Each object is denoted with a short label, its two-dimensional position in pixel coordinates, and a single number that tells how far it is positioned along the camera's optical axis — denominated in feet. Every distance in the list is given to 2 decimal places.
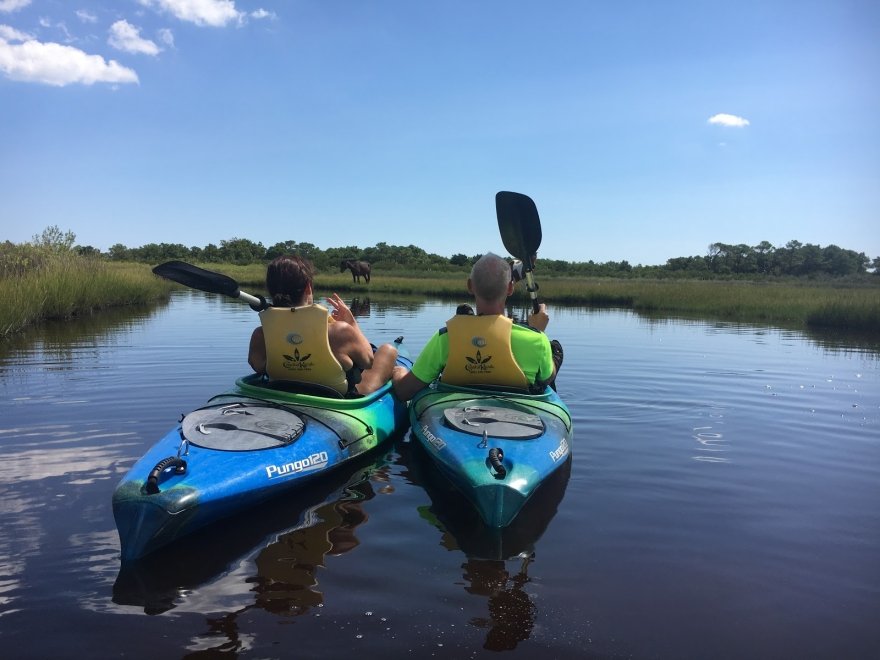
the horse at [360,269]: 109.70
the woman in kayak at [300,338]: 15.01
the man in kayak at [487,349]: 15.48
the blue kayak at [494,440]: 11.64
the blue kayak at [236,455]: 10.39
